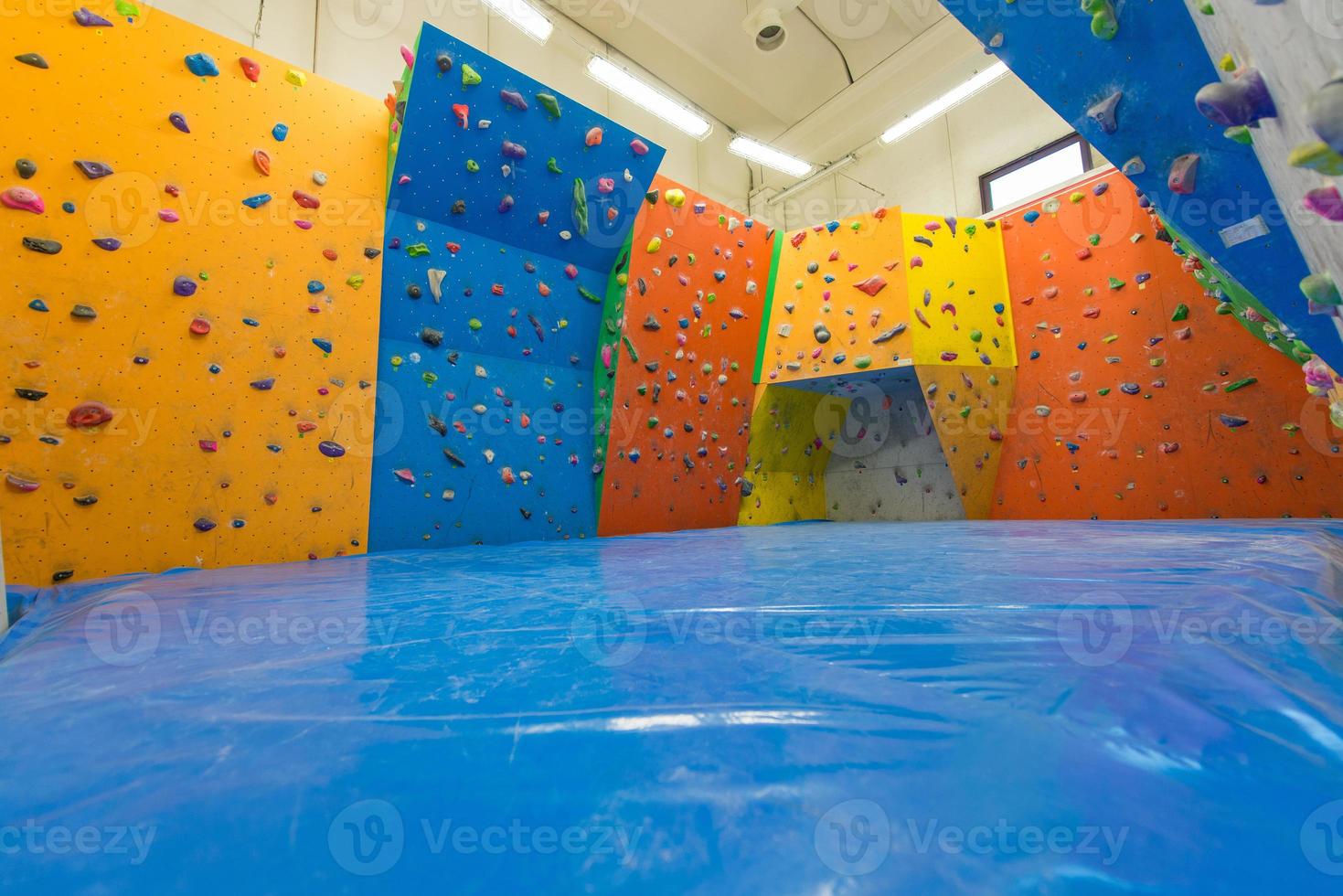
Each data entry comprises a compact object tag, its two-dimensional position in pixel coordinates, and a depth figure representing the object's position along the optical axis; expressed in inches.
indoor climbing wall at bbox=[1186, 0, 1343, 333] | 21.8
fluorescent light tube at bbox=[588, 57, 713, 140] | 241.9
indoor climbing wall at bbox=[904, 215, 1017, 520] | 207.3
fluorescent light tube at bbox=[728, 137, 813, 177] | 305.1
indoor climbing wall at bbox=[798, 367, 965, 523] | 241.6
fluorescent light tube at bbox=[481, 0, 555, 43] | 206.1
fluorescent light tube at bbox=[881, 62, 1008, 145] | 257.6
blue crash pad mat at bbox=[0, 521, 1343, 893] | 18.3
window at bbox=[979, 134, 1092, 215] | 269.7
